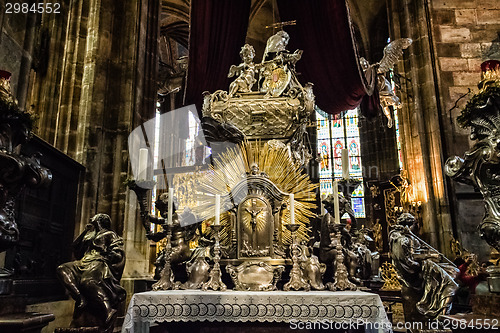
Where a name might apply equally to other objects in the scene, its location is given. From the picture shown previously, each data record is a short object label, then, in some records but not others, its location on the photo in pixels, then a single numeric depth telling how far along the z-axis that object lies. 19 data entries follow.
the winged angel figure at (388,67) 6.88
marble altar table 2.86
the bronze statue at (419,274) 3.39
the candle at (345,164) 3.44
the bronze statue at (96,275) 3.42
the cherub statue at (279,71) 5.18
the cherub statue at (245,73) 5.18
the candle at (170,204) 3.59
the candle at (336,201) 3.34
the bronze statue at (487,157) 2.67
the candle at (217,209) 3.38
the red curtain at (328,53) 5.83
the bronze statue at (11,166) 2.54
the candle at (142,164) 3.53
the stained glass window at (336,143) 13.91
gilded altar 3.50
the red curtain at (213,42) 6.28
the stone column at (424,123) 6.54
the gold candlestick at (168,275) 3.46
